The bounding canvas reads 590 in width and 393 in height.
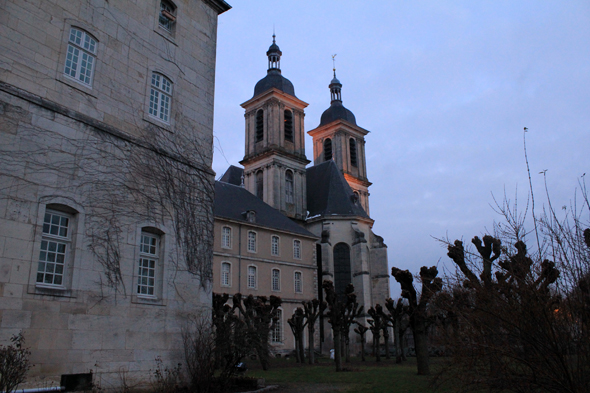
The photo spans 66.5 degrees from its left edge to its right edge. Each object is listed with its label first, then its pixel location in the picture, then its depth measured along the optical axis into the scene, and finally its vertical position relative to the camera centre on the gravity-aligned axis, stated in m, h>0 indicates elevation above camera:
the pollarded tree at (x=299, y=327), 22.48 -0.03
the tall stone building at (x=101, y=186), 8.27 +3.03
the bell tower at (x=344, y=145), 49.67 +19.98
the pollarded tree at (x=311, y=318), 22.36 +0.43
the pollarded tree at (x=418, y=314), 13.66 +0.31
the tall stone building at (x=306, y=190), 36.53 +12.00
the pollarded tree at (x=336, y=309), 17.12 +0.70
